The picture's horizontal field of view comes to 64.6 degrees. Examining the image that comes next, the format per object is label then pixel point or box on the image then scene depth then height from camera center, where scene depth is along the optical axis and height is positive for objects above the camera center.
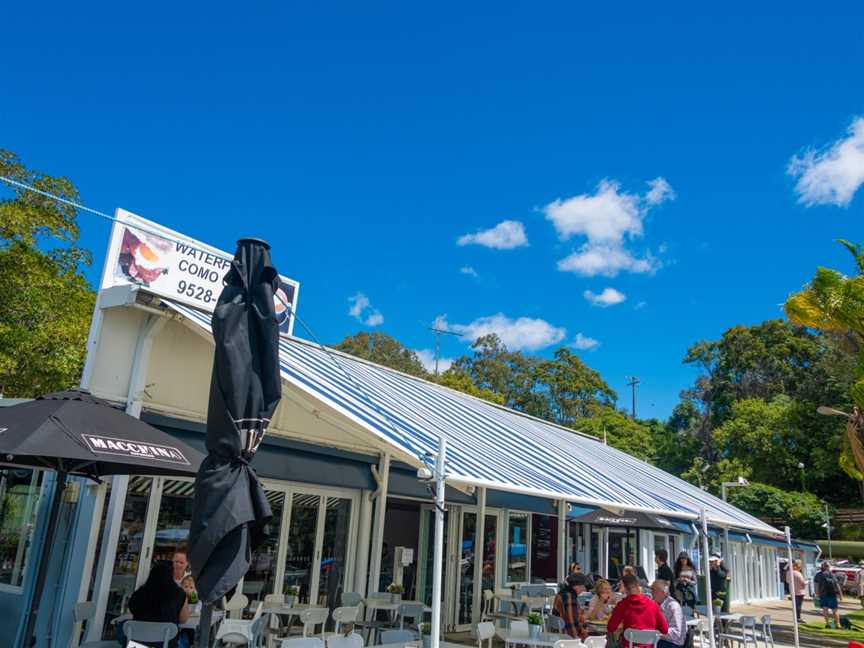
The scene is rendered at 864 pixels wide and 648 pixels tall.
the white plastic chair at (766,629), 11.17 -1.07
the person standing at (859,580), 24.76 -0.44
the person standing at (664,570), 11.88 -0.22
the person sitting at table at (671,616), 7.60 -0.64
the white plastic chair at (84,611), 6.68 -0.85
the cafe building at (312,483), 7.00 +0.71
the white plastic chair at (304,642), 5.67 -0.86
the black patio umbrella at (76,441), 4.84 +0.58
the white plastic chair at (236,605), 8.48 -0.89
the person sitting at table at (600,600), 8.67 -0.59
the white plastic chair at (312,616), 7.62 -0.88
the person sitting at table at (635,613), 6.98 -0.58
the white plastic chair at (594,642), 6.92 -0.88
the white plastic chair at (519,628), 7.66 -0.87
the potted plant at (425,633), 6.17 -0.82
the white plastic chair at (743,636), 10.78 -1.15
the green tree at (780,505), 33.47 +2.74
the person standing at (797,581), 13.00 -0.36
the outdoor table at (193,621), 6.37 -0.85
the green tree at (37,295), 14.59 +4.73
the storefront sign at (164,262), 8.70 +3.41
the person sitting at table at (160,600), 5.88 -0.62
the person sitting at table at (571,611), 8.10 -0.69
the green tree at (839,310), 15.49 +5.76
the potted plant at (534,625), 7.57 -0.81
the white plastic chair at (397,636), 6.46 -0.88
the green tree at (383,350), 49.75 +13.24
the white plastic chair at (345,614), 7.92 -0.86
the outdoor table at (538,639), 7.39 -0.95
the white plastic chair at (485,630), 7.23 -0.86
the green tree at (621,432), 49.56 +8.66
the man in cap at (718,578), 13.23 -0.35
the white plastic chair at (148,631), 5.61 -0.84
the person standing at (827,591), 17.12 -0.59
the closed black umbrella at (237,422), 3.44 +0.55
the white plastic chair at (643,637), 6.75 -0.78
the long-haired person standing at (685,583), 10.40 -0.38
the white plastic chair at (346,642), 5.88 -0.86
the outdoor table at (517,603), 10.39 -0.94
